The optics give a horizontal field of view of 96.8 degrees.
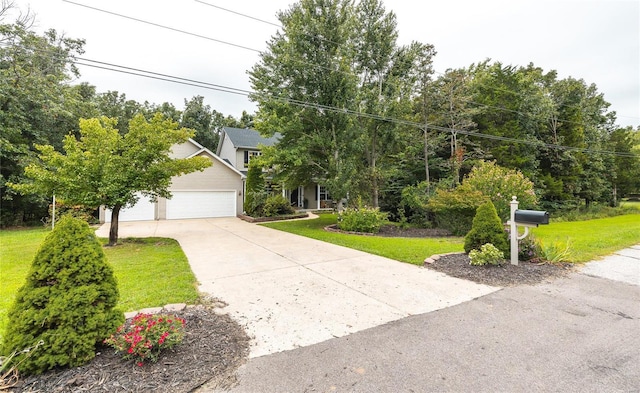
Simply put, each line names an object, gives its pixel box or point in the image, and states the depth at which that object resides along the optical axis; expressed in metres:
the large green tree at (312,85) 11.83
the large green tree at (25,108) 12.18
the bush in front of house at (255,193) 16.44
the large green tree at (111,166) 7.98
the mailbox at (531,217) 5.27
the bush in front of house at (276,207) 16.03
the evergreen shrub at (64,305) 2.24
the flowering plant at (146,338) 2.40
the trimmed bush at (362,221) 11.60
